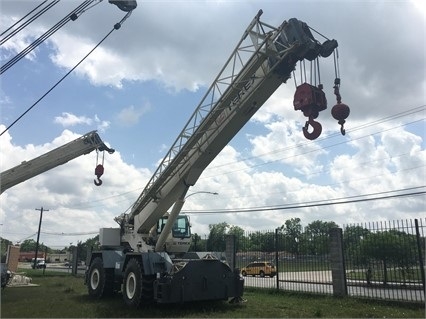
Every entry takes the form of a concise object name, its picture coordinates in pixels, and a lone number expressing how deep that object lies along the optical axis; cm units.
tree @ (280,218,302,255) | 1634
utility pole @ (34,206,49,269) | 6104
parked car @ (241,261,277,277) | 2593
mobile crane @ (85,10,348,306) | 1040
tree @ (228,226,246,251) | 1985
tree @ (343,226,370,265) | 1409
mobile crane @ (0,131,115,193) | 1541
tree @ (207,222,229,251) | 2119
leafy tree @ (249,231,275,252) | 1768
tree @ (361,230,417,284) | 1250
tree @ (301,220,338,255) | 1540
